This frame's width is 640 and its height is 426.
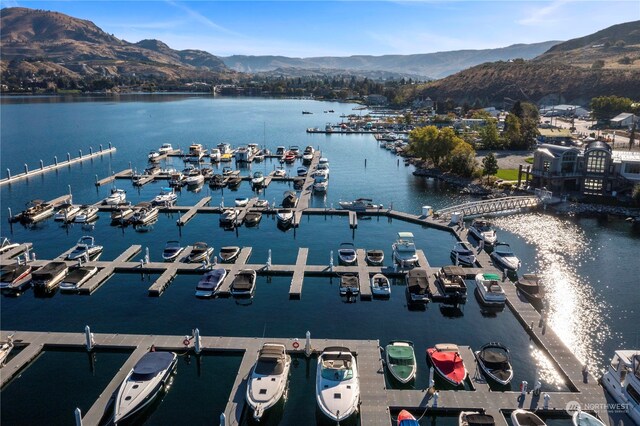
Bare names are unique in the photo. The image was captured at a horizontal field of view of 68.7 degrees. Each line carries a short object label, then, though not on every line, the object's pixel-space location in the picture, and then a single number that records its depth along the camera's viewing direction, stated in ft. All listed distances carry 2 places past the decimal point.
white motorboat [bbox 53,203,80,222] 199.11
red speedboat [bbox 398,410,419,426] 78.84
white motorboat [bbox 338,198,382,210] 216.29
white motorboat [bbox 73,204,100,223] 197.16
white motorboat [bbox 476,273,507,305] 131.03
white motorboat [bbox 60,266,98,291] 136.87
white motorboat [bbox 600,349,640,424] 86.33
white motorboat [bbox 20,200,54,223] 198.59
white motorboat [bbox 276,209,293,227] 195.86
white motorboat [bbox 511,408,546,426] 81.10
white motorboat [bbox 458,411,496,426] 79.82
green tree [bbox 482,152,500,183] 256.32
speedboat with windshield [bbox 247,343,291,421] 85.51
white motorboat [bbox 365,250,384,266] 155.43
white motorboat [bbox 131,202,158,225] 197.26
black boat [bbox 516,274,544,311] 132.77
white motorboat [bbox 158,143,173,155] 361.98
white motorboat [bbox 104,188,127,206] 223.30
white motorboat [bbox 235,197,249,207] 221.66
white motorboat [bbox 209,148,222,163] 338.34
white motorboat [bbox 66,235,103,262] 155.74
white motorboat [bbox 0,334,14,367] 100.95
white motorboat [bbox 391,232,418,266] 151.94
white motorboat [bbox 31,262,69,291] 137.08
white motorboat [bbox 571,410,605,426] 81.10
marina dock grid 87.25
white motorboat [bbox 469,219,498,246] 173.88
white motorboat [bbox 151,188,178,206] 221.46
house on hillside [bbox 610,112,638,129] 435.12
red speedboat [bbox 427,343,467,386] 95.39
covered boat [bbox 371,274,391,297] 135.33
